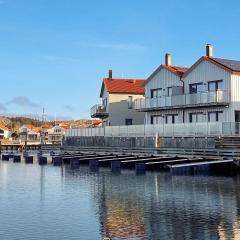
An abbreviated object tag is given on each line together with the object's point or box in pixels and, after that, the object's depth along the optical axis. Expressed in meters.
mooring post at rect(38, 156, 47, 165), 60.47
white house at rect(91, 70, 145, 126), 68.00
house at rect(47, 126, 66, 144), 144.30
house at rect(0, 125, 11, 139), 171.40
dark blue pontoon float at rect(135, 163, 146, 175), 42.76
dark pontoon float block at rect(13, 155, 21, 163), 65.84
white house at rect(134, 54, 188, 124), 56.06
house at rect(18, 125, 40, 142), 166.12
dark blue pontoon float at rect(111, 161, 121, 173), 46.44
